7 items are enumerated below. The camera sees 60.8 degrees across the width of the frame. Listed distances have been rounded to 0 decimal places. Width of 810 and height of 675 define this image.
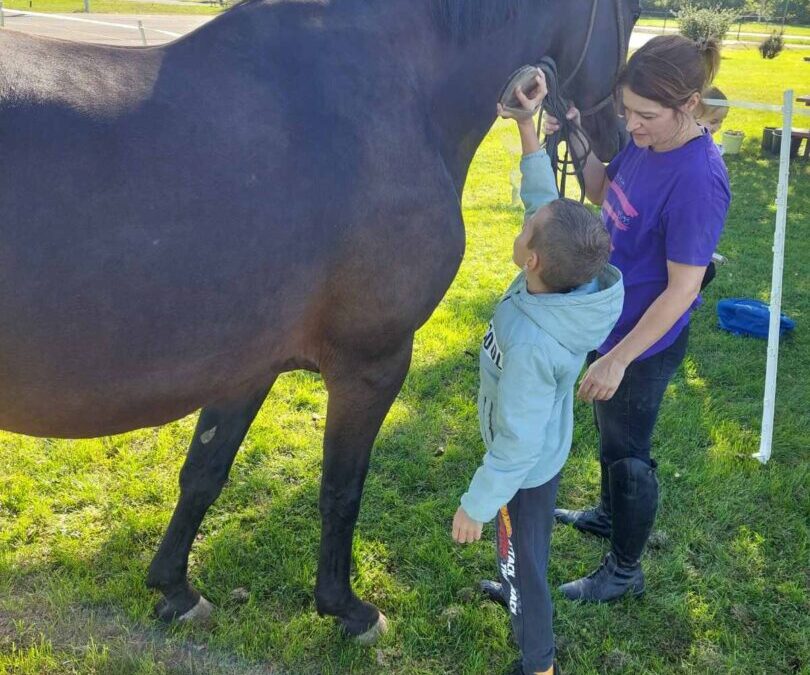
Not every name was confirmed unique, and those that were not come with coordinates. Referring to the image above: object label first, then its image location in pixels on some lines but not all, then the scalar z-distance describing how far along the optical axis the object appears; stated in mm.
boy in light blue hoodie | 1772
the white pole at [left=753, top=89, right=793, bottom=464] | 3494
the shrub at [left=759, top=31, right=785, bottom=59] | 25766
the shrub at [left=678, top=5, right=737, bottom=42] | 20502
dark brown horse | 1509
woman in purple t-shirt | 2066
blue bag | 4828
